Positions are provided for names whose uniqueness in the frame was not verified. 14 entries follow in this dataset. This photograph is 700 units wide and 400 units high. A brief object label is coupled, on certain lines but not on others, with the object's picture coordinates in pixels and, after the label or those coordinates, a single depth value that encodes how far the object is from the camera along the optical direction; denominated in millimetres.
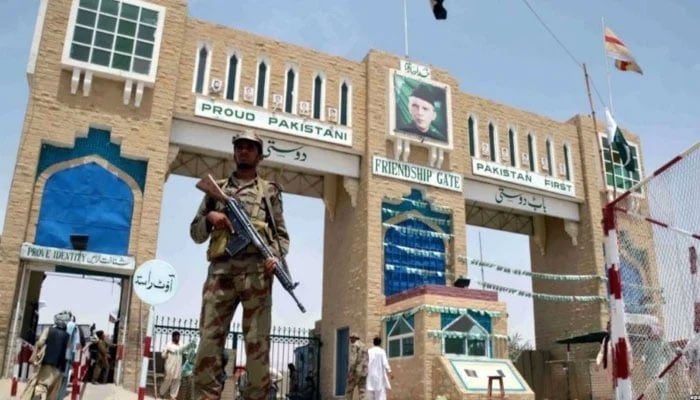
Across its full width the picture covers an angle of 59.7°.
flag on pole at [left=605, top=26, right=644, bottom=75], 16594
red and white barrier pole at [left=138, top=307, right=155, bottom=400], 7137
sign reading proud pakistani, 16484
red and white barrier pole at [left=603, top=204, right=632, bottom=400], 5324
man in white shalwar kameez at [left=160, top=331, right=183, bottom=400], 12266
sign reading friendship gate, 17962
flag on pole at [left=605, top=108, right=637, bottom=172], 16938
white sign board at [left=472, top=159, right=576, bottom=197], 19891
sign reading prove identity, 13758
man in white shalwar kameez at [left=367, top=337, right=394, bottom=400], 11273
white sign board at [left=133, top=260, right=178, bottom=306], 7121
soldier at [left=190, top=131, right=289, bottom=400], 3746
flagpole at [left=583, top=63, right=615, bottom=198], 15976
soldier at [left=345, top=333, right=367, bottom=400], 11945
